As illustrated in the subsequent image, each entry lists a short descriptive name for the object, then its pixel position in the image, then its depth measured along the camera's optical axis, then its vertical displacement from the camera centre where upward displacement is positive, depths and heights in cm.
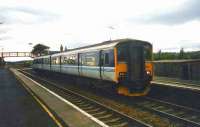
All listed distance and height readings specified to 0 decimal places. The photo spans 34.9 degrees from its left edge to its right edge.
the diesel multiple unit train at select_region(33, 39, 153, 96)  1716 -40
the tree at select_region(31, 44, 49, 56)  15610 +524
